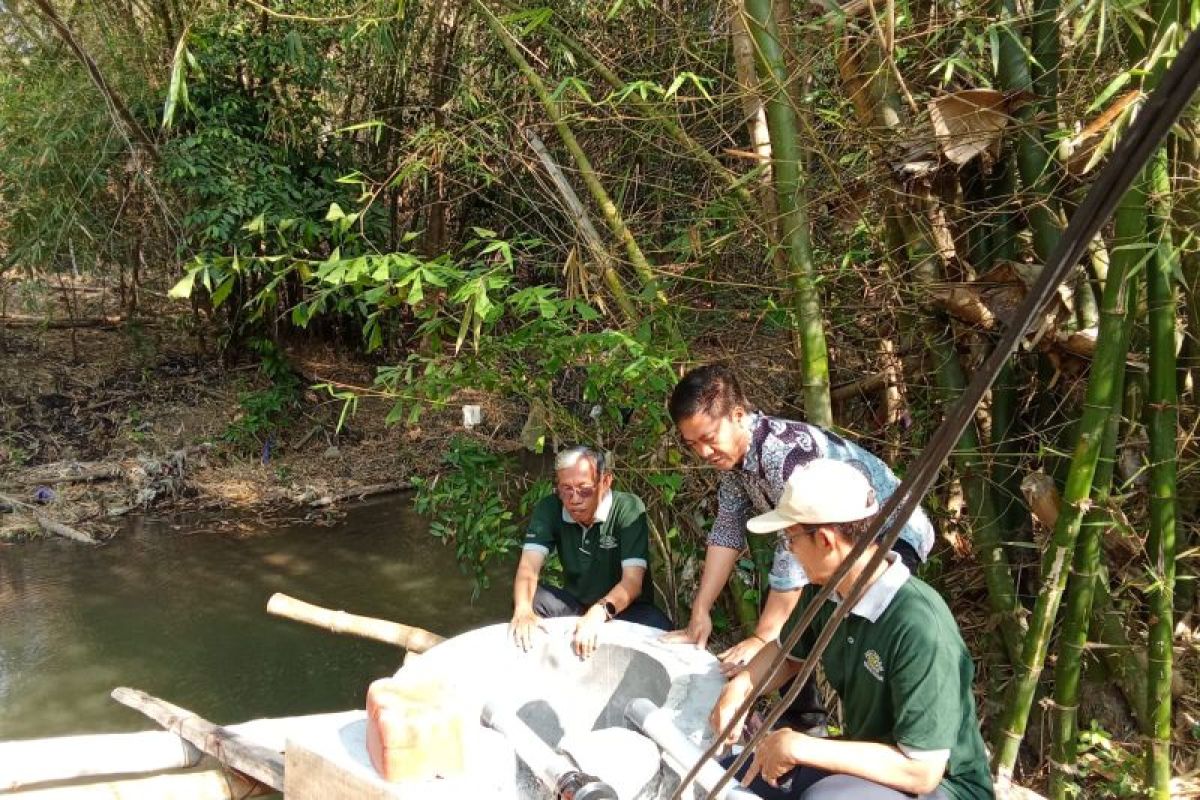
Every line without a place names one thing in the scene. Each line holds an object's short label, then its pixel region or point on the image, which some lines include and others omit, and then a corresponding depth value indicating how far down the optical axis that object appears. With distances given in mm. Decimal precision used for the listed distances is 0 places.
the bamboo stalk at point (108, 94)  5777
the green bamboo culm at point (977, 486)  2965
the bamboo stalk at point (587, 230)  3338
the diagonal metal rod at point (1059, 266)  698
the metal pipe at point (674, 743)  1848
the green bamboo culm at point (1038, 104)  2668
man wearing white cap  1702
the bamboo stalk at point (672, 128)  3139
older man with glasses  3027
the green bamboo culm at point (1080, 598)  2467
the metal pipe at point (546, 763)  1796
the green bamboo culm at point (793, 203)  2721
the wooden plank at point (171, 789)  2344
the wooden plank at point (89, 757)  2541
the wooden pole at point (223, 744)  2471
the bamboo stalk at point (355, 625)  3285
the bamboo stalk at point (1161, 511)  2463
